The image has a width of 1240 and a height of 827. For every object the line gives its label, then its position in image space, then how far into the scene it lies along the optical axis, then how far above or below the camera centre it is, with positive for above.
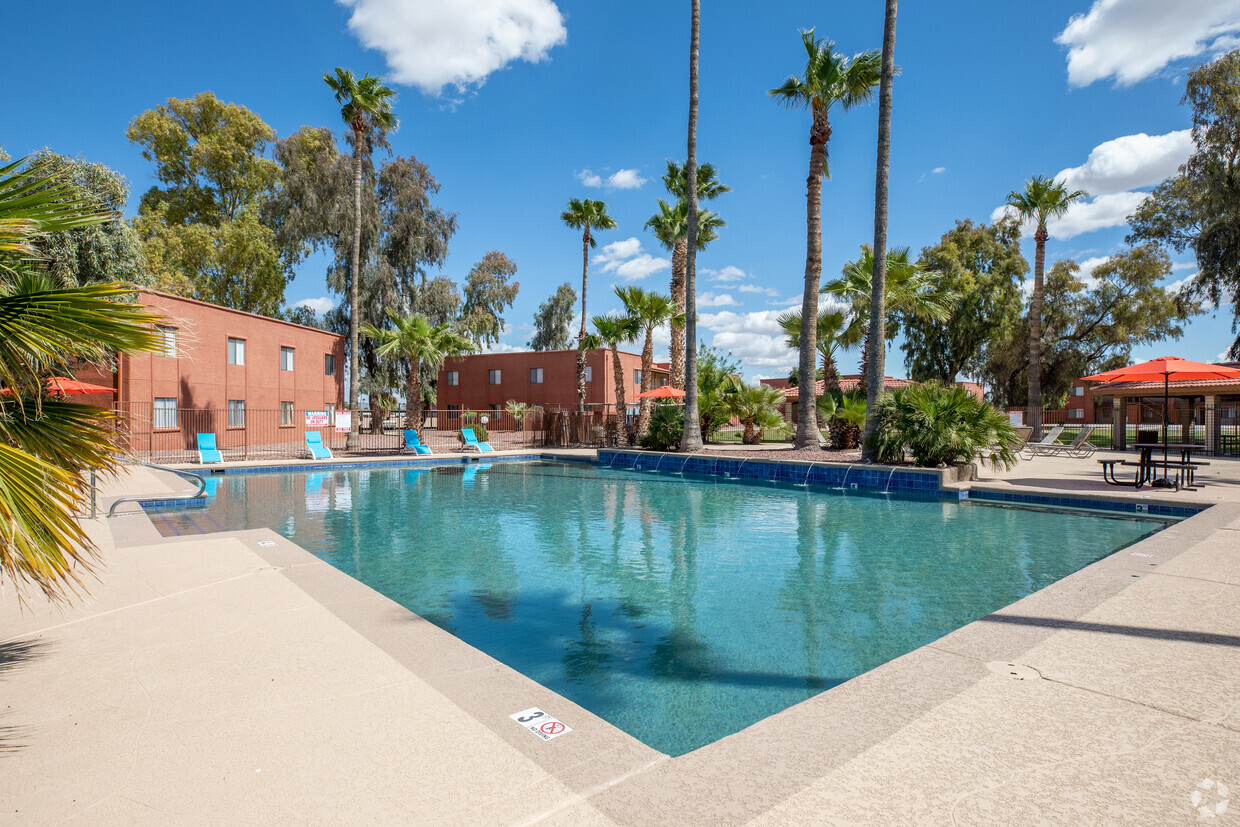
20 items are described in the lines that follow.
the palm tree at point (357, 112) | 21.67 +10.33
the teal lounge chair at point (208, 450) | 16.80 -1.35
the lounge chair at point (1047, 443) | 18.34 -1.04
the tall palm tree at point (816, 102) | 15.75 +7.90
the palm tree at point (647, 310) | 20.66 +3.14
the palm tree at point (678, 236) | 21.86 +6.45
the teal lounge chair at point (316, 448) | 18.41 -1.40
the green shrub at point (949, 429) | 12.51 -0.45
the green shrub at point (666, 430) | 19.05 -0.79
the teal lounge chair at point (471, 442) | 21.61 -1.37
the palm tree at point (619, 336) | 20.83 +2.33
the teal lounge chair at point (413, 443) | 20.35 -1.33
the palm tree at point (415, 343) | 21.83 +2.12
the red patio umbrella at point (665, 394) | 20.44 +0.35
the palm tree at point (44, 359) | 2.21 +0.16
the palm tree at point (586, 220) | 27.98 +8.33
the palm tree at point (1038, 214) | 24.59 +7.77
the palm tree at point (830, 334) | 21.00 +2.45
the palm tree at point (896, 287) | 17.23 +3.48
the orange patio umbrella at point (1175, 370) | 10.27 +0.66
